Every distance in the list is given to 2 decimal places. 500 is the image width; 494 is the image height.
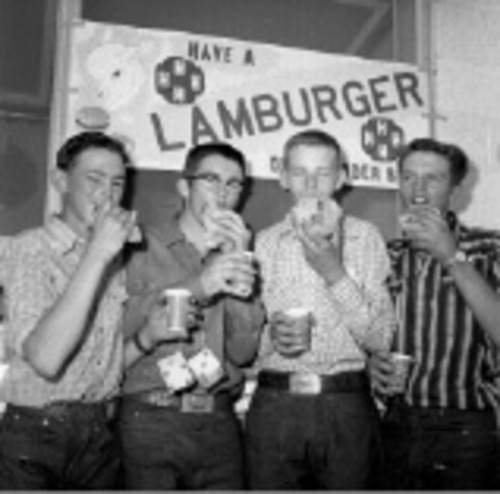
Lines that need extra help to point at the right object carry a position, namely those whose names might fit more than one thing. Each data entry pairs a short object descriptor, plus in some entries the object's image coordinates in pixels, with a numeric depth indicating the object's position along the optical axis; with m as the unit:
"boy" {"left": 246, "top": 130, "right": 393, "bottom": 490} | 1.99
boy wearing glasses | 1.91
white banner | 2.78
